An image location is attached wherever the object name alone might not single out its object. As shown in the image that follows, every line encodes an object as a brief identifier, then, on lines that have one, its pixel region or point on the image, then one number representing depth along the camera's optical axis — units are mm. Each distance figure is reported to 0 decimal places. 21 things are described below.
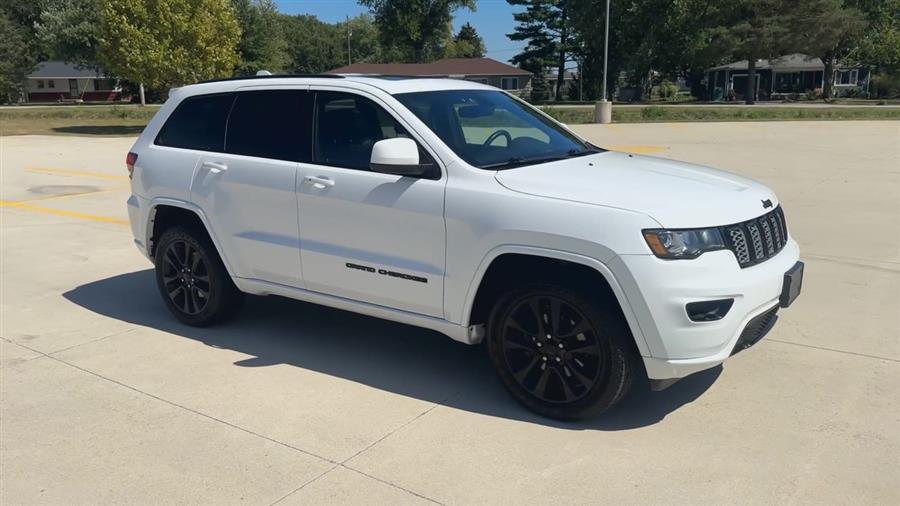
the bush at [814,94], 58969
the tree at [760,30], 50000
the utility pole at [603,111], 31078
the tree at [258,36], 57906
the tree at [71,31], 44906
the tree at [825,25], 49062
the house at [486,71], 70500
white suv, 3594
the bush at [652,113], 33969
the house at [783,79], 68750
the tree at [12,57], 66000
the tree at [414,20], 69562
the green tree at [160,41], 28344
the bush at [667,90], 65312
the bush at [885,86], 56594
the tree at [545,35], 74000
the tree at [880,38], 54219
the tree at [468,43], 107550
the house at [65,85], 82938
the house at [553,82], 77350
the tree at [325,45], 114312
